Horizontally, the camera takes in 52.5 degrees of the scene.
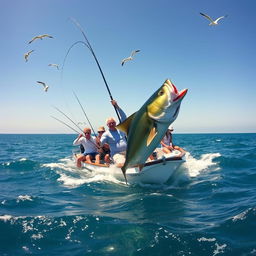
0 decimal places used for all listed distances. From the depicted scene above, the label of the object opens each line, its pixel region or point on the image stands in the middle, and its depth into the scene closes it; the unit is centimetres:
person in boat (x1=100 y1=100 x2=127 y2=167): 1095
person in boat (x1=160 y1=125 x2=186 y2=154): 1217
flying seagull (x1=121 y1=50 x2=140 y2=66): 1241
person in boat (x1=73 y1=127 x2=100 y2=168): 1311
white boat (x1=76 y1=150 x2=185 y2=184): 962
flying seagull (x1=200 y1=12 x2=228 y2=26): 1043
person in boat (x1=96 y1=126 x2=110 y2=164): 1319
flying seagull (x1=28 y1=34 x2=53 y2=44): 1229
